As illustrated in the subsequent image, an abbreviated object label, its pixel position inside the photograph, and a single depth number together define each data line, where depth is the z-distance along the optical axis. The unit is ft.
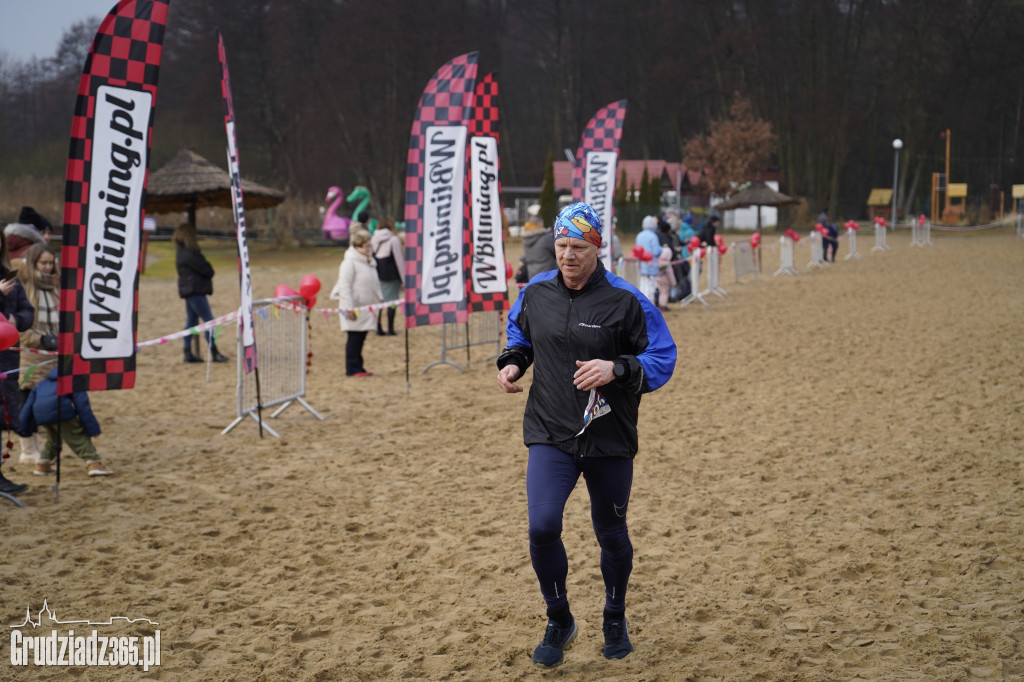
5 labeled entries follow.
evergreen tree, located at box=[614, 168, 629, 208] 166.99
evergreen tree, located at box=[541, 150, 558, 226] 160.41
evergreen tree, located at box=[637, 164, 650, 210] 168.76
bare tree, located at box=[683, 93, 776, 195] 189.06
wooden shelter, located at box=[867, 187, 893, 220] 194.59
